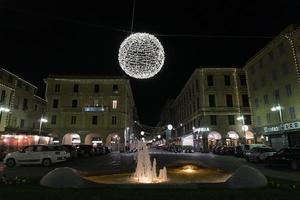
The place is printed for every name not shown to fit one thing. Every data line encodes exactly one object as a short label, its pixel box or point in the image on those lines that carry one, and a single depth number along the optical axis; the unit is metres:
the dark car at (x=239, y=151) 30.38
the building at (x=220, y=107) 46.41
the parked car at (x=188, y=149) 48.70
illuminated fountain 11.67
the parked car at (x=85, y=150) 32.72
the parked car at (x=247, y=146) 27.90
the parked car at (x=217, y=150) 38.62
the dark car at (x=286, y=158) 17.22
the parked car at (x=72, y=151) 27.86
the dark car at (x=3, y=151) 26.38
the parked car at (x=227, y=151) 35.17
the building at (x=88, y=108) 51.25
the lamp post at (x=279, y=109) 30.91
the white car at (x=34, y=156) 19.67
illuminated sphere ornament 12.66
